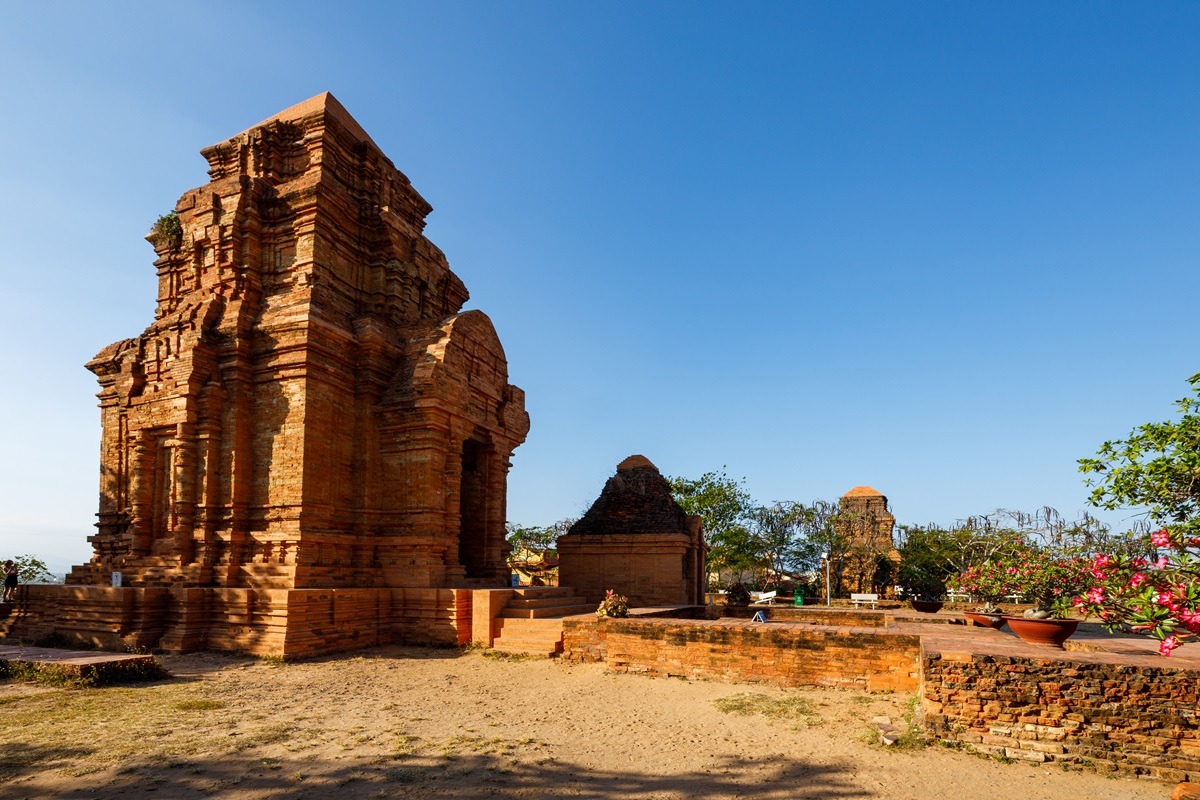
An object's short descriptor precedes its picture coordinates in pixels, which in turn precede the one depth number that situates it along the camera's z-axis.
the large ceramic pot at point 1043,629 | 7.64
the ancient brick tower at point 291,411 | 12.45
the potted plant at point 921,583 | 33.62
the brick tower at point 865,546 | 37.19
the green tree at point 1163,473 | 5.72
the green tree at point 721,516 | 34.41
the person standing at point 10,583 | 13.06
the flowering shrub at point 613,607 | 11.78
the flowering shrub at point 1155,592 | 5.29
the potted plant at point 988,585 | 10.83
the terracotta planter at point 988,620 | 11.63
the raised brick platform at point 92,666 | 8.95
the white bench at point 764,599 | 28.41
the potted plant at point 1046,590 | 7.67
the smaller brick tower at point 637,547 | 18.64
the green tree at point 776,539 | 40.78
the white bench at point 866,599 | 25.78
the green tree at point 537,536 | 41.78
